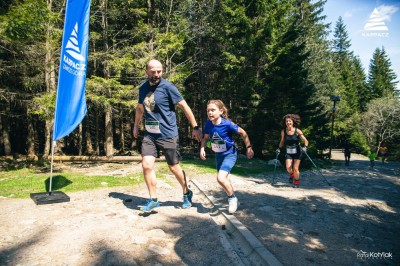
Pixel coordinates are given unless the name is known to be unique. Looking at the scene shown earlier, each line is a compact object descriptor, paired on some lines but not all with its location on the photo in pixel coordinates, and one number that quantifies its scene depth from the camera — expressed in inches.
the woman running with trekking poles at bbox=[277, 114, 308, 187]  307.1
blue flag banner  224.0
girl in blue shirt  181.9
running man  173.3
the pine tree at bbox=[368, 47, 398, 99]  2407.7
